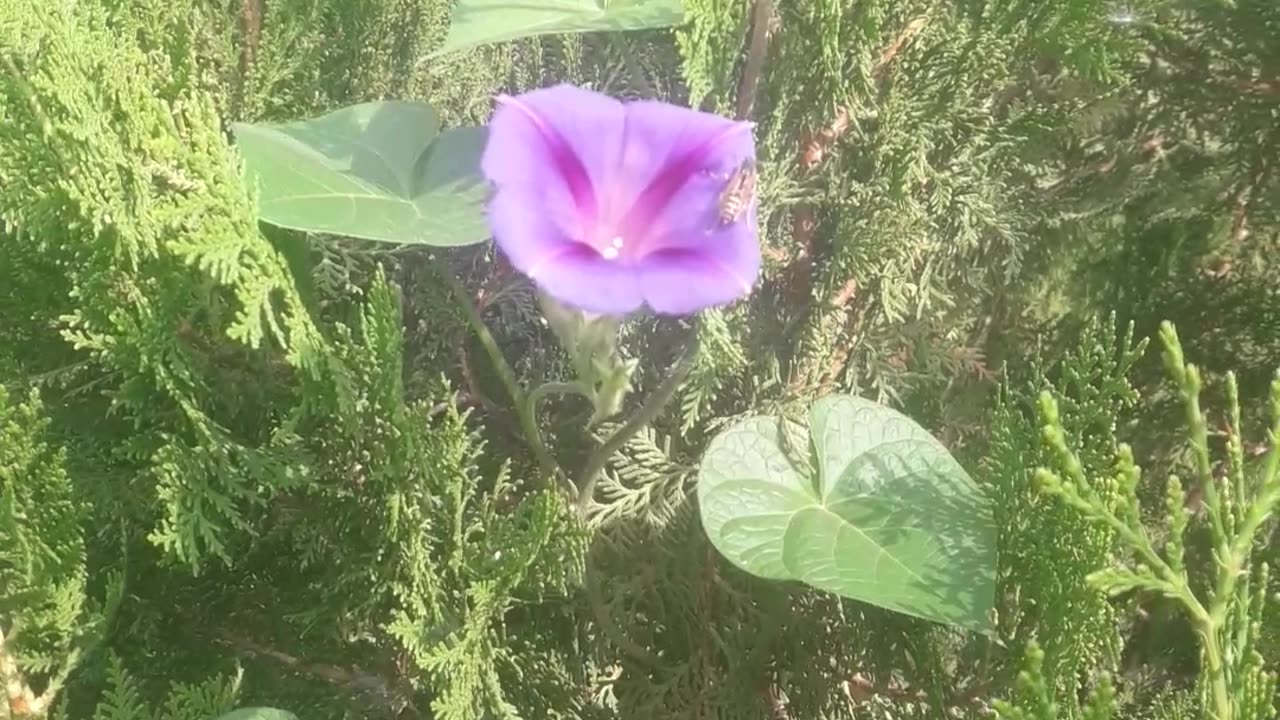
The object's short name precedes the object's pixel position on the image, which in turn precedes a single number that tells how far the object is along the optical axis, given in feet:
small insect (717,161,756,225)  2.02
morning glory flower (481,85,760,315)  1.92
